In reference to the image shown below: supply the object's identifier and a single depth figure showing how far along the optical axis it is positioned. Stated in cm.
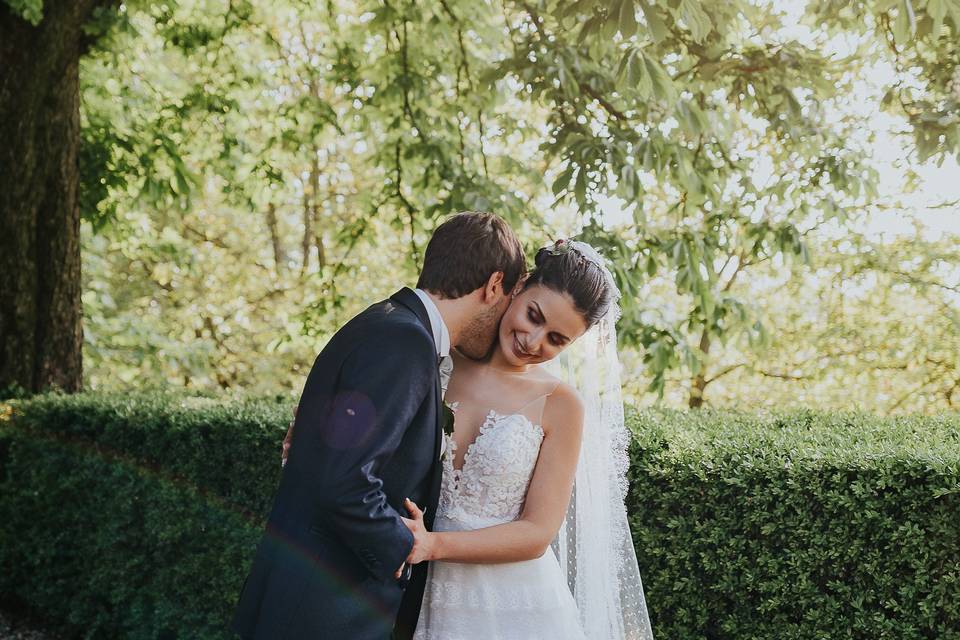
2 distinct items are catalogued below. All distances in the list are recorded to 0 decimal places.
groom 227
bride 283
